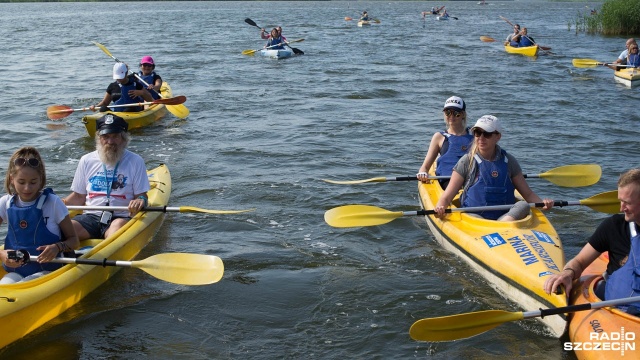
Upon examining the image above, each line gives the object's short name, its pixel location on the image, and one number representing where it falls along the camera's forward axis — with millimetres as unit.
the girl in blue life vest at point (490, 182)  5855
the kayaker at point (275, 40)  21750
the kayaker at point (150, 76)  11828
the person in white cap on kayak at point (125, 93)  10836
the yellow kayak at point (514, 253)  4934
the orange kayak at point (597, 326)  4020
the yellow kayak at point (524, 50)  20828
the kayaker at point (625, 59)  15484
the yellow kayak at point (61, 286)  4555
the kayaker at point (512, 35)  22709
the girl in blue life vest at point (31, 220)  4660
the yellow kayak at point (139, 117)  10602
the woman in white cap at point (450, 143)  6922
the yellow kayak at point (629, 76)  15055
